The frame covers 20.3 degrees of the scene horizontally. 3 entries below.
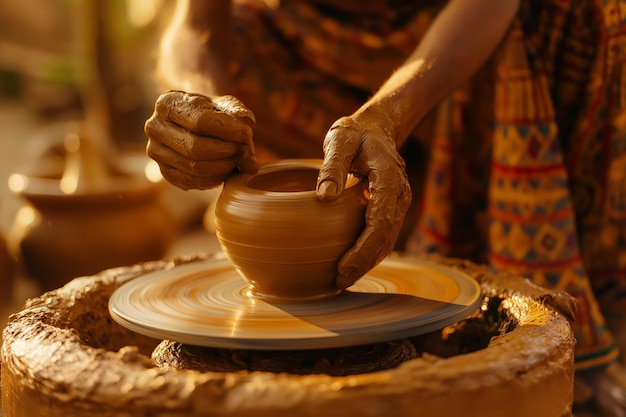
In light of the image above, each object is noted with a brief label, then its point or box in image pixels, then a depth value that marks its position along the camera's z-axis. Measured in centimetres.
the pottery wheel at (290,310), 133
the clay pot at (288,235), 138
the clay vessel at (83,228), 220
